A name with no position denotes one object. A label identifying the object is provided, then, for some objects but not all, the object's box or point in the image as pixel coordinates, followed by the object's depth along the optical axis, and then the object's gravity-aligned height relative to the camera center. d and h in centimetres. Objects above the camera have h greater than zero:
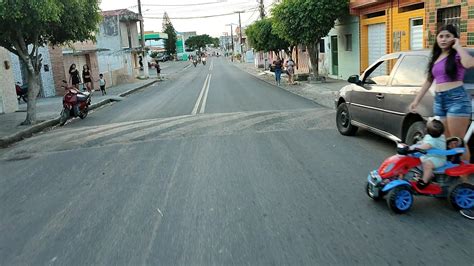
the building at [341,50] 2367 -70
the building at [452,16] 1300 +41
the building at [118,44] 3312 +77
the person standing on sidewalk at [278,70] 2602 -151
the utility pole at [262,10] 4625 +311
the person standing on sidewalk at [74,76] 2270 -98
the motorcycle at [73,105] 1485 -156
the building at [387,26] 1717 +33
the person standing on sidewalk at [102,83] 2481 -152
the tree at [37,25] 1179 +90
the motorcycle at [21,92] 2273 -159
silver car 651 -97
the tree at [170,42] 10922 +158
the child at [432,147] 482 -116
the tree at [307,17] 2229 +106
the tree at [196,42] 15450 +166
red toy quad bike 476 -149
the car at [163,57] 9325 -161
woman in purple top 514 -58
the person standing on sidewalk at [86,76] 2419 -107
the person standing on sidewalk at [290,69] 2536 -147
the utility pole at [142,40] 4224 +92
